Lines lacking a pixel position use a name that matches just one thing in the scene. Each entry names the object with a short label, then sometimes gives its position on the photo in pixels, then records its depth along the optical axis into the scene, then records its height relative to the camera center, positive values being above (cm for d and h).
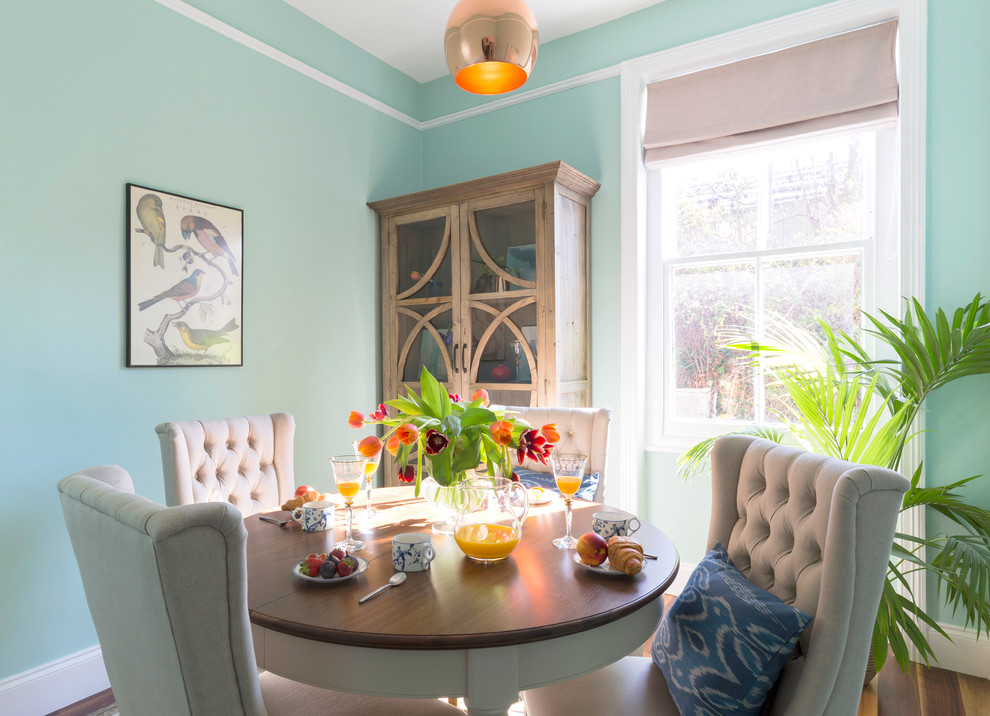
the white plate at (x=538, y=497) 178 -44
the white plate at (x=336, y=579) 113 -43
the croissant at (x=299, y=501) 160 -40
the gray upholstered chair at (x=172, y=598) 75 -33
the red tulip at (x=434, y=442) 132 -20
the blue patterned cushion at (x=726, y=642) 99 -51
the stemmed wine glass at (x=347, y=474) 142 -29
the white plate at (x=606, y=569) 118 -43
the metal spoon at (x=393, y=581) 108 -44
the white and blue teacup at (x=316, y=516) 147 -41
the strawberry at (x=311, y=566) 114 -42
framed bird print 220 +29
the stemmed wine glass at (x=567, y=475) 138 -29
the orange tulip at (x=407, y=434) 131 -18
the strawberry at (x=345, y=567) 114 -42
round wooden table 95 -45
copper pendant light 140 +78
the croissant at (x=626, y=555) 116 -40
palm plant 180 -20
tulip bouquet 137 -20
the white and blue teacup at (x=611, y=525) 137 -40
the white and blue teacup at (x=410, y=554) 120 -41
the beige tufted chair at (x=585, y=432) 215 -29
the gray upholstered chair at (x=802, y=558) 96 -38
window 247 +45
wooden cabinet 270 +34
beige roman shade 236 +114
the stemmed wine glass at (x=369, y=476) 146 -31
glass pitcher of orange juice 124 -37
